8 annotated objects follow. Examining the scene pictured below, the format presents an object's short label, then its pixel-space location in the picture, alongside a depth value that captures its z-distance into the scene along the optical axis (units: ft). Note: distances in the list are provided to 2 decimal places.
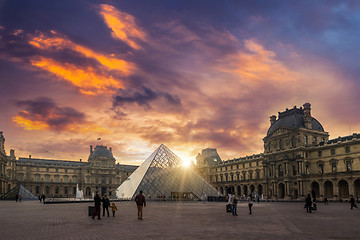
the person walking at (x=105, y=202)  62.91
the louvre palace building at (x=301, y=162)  193.57
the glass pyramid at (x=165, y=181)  154.20
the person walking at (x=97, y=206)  57.16
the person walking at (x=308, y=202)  76.74
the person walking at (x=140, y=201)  55.36
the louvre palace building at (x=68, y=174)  321.73
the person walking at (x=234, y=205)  65.20
